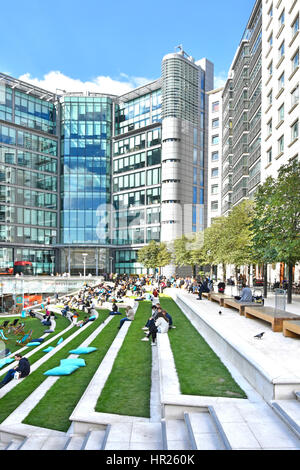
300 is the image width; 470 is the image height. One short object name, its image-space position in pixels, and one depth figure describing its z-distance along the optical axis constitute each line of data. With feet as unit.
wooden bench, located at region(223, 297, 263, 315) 57.78
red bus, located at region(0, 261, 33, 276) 216.47
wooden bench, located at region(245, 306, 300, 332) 43.06
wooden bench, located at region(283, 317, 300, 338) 38.63
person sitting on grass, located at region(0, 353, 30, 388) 40.34
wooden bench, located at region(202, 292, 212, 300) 83.97
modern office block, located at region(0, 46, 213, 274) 229.45
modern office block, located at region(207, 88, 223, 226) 251.19
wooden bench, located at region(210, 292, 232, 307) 71.87
